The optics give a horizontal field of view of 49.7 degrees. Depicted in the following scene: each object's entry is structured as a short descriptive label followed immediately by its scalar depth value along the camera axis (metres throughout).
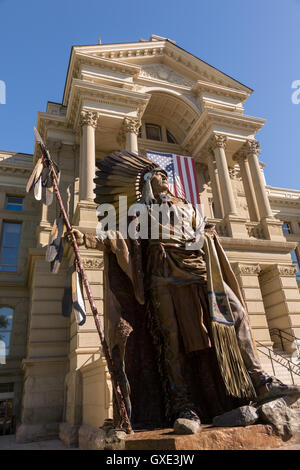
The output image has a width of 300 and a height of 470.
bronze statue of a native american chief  3.63
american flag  16.30
